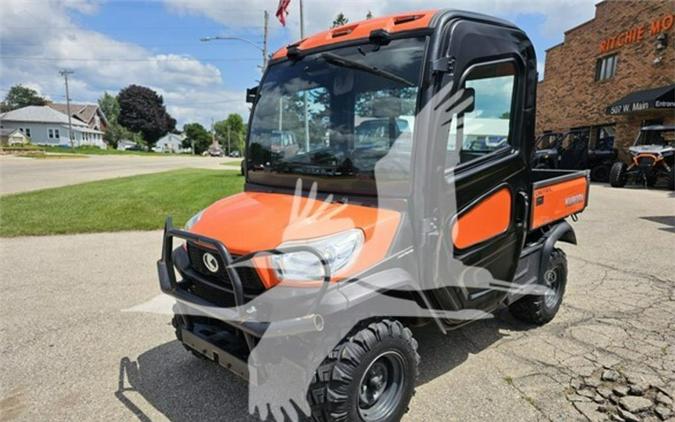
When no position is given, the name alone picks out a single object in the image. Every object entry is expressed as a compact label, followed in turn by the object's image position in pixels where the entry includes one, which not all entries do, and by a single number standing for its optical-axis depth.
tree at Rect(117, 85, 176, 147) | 75.69
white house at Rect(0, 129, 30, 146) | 53.10
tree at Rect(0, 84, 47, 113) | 87.44
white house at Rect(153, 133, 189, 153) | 100.12
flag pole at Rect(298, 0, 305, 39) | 15.13
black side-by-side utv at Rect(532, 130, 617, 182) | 15.71
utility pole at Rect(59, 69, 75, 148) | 56.16
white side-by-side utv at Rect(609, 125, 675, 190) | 14.43
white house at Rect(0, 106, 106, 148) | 62.72
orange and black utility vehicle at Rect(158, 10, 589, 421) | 2.23
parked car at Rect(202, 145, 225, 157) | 79.64
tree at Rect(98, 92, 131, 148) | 76.06
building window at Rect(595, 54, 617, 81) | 19.80
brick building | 16.75
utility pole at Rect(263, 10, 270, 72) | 18.58
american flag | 13.77
